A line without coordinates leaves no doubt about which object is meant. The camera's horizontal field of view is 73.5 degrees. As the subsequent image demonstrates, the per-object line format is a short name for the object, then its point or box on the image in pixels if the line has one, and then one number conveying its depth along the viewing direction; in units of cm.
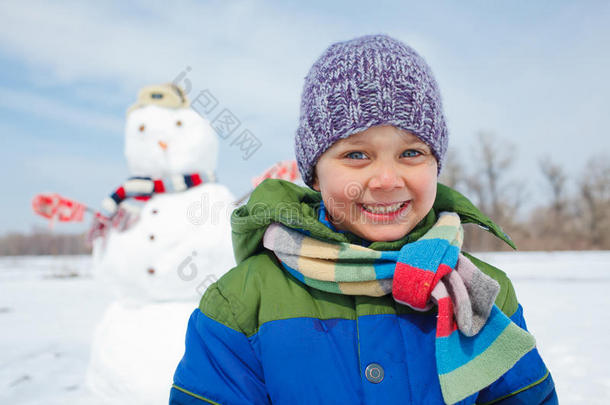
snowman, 263
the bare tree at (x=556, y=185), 2414
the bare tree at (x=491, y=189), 2370
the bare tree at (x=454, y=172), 2423
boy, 98
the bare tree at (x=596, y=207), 2078
